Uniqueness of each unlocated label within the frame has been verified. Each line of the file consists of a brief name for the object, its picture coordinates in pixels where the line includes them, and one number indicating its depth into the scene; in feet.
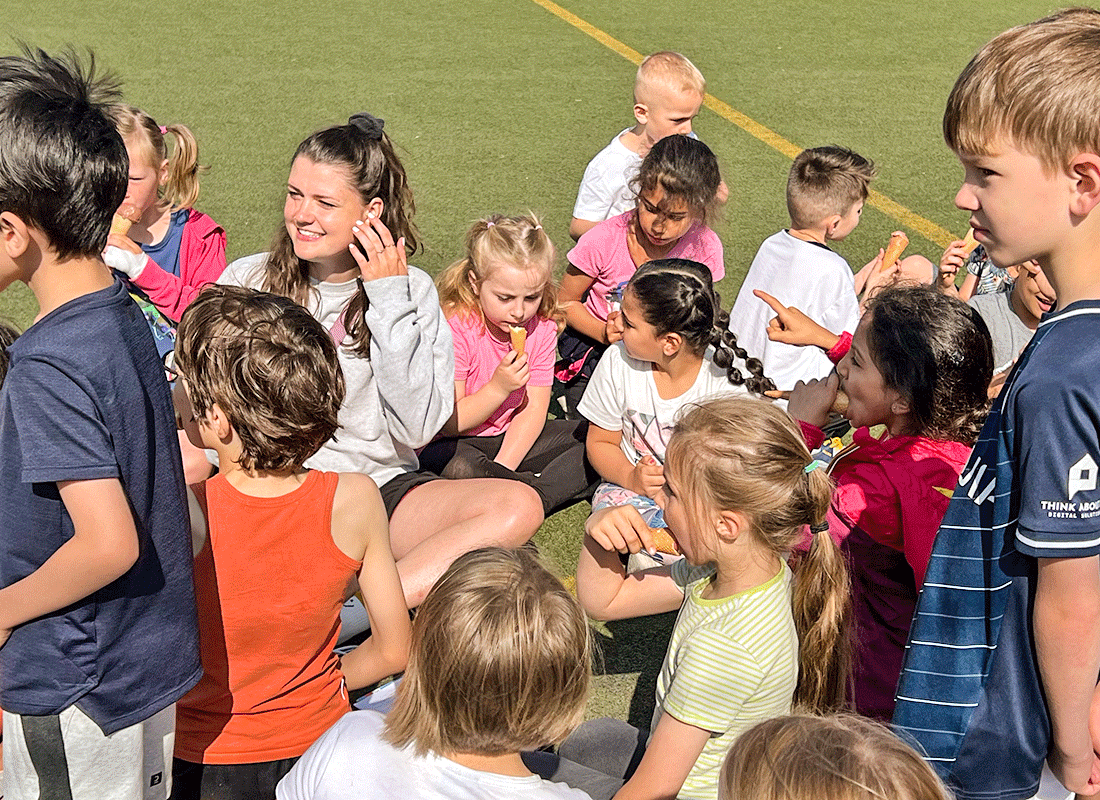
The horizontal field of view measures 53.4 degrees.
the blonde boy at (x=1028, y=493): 5.34
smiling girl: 10.16
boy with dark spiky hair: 5.84
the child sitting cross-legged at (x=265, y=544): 7.07
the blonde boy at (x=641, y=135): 16.06
